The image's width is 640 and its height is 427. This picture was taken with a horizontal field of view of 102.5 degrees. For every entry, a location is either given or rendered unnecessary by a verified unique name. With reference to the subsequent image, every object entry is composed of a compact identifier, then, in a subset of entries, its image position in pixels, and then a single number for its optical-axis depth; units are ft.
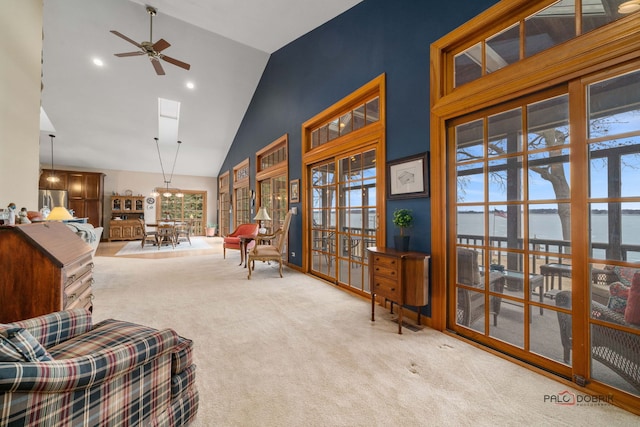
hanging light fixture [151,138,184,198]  31.83
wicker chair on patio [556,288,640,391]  4.86
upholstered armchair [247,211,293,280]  14.56
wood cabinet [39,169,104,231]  29.43
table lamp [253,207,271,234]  18.16
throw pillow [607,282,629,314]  4.98
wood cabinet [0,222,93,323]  5.70
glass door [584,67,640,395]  4.91
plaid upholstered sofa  2.44
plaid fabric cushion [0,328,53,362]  2.46
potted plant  8.41
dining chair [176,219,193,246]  28.03
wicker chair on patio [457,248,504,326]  6.89
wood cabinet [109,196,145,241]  32.22
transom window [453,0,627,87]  5.38
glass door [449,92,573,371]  5.95
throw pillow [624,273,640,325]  4.81
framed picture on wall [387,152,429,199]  8.46
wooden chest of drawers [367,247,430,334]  7.69
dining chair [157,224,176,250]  25.94
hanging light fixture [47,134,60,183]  27.50
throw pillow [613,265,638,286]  4.92
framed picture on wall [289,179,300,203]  16.21
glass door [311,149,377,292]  11.34
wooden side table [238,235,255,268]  17.44
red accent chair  19.74
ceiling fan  13.33
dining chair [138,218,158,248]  26.47
